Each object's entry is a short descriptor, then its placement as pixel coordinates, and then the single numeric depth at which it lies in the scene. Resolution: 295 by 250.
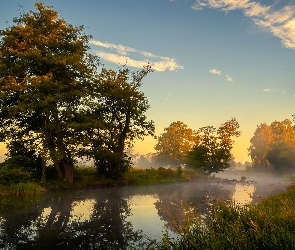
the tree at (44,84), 28.67
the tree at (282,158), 74.10
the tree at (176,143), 81.38
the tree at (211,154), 55.81
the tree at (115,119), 35.06
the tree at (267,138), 96.00
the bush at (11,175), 25.90
